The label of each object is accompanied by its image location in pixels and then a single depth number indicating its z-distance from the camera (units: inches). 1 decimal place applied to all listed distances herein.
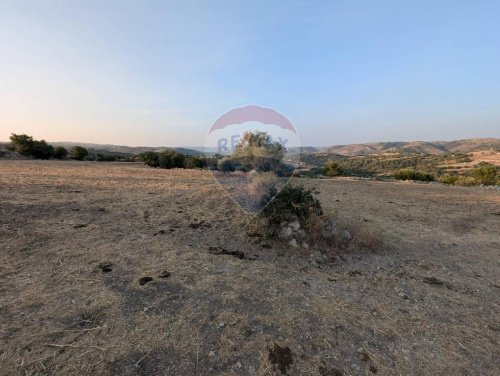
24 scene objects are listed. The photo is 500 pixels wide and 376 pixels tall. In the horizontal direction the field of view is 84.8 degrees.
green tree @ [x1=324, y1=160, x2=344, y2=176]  919.1
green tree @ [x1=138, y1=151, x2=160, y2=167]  895.8
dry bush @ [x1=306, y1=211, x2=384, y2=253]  211.9
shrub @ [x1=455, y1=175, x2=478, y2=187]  664.4
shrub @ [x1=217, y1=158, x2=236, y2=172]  364.8
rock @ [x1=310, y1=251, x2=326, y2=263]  191.5
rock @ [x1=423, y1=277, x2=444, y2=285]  165.8
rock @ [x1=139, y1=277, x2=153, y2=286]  144.0
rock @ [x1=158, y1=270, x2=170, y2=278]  152.5
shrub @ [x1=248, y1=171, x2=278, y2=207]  244.1
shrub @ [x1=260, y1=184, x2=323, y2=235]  224.4
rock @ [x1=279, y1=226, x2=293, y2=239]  215.6
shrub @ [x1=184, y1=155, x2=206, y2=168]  894.4
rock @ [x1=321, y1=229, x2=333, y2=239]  217.5
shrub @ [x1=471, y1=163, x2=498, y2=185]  720.8
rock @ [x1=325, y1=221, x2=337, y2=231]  224.7
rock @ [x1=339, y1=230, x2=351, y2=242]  217.6
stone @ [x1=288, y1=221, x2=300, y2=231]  220.0
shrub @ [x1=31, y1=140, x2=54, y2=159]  1085.8
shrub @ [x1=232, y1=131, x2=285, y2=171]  353.7
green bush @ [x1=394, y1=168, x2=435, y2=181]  784.3
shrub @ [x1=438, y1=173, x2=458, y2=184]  709.3
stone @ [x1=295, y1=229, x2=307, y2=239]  215.3
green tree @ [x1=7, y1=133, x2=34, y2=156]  1077.8
